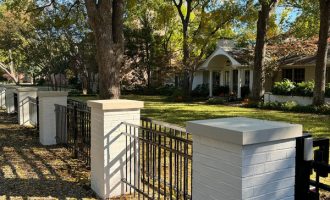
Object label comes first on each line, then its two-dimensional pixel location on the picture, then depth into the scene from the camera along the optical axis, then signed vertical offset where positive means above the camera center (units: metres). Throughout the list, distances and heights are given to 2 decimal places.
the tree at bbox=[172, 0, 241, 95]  25.92 +4.18
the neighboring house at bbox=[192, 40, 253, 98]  25.64 +1.29
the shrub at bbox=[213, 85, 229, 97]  28.42 -0.46
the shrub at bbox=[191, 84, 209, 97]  29.54 -0.58
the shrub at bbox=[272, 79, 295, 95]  20.58 -0.20
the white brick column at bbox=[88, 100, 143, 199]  4.76 -0.80
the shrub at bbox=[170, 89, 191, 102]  26.30 -0.90
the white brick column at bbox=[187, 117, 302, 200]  2.46 -0.56
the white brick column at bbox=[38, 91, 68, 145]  8.33 -0.71
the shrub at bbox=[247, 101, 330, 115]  17.00 -1.19
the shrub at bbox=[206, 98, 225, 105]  23.39 -1.13
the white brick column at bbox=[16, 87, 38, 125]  11.54 -0.60
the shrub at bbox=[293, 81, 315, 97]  19.43 -0.25
